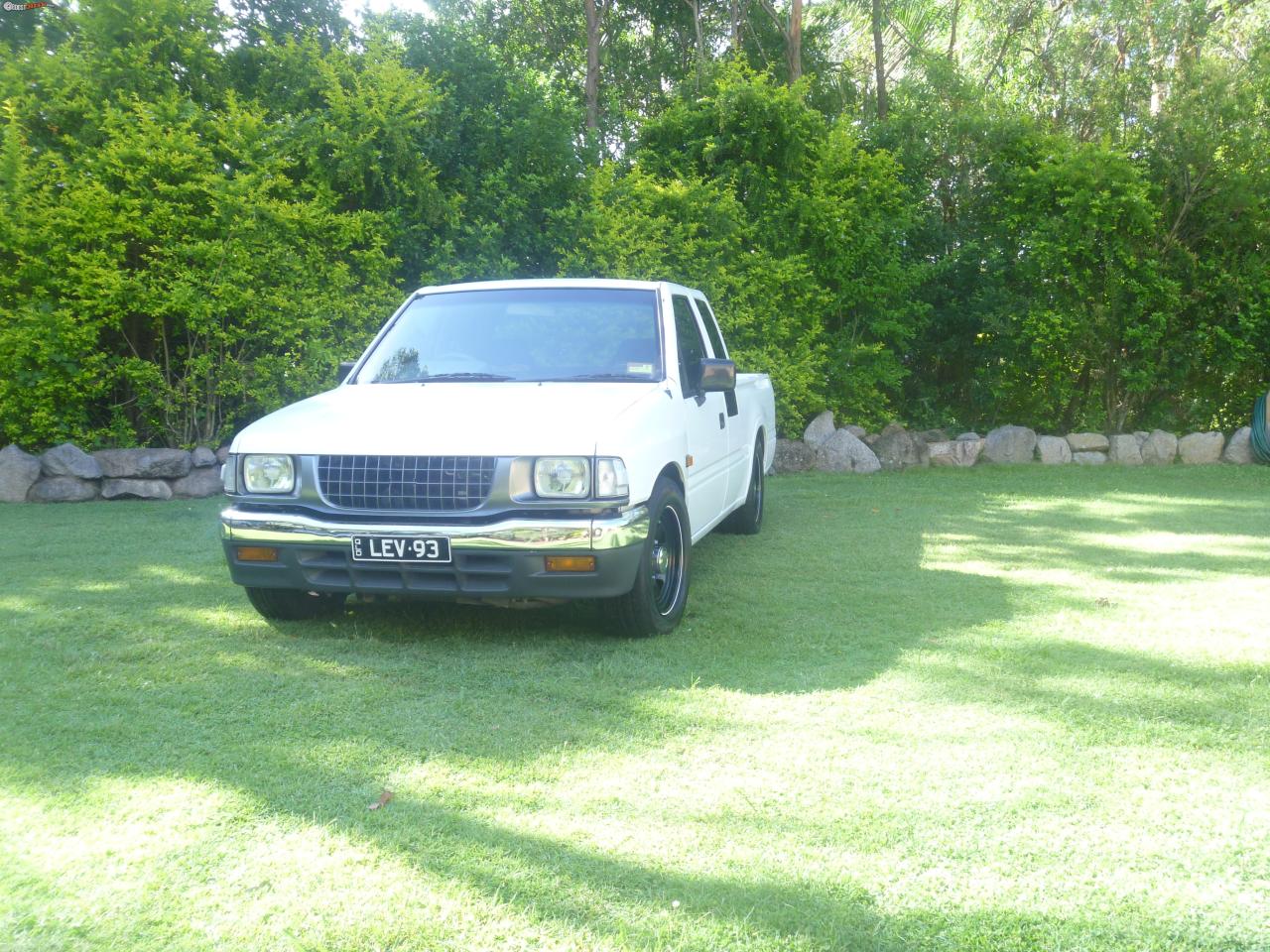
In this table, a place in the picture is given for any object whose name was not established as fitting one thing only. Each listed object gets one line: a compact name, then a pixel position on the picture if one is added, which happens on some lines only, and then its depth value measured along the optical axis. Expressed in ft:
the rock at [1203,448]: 40.52
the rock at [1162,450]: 40.63
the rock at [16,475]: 31.27
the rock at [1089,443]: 40.98
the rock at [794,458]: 39.70
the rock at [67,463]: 31.71
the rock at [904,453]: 40.63
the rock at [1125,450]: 40.83
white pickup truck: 14.94
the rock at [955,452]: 40.60
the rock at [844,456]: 39.73
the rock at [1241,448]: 40.29
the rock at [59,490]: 31.53
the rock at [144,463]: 32.40
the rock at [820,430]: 40.11
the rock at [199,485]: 33.14
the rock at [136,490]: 32.30
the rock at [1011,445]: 40.68
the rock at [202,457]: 33.45
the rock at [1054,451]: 40.75
